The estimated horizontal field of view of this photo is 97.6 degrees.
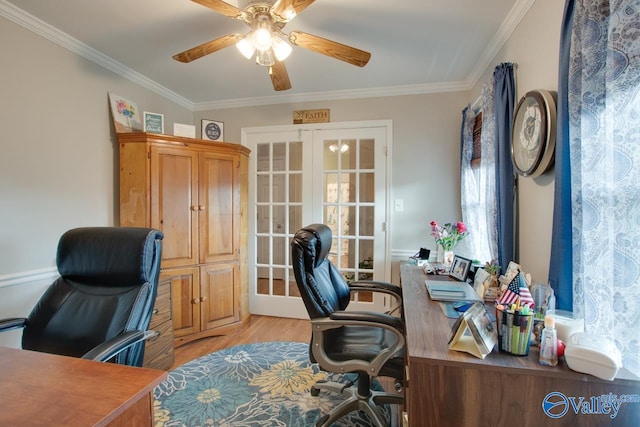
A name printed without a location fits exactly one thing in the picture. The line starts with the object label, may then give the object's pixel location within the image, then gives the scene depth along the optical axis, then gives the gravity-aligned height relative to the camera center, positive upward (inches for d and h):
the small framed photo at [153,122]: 96.6 +31.5
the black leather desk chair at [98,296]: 48.2 -15.3
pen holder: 35.3 -15.3
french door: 114.4 +5.0
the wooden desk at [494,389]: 31.4 -21.1
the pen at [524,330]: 35.3 -14.9
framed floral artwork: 93.4 +34.0
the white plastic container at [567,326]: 35.4 -14.7
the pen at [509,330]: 35.8 -15.2
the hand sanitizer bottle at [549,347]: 33.2 -16.1
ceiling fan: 52.9 +37.9
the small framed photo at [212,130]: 113.3 +33.7
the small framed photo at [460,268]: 71.1 -14.8
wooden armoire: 93.0 -1.0
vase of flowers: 87.5 -7.8
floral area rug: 63.4 -46.7
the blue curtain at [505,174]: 64.2 +8.9
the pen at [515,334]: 35.5 -15.5
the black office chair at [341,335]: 50.9 -26.0
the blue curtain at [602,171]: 33.1 +5.5
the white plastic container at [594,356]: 30.3 -16.0
